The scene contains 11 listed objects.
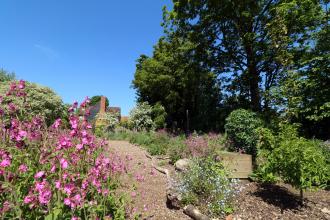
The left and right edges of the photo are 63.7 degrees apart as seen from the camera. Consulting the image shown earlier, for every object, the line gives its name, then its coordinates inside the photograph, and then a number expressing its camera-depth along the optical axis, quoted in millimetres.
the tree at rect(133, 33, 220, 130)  15648
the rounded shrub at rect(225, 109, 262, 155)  7409
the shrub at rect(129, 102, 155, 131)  19422
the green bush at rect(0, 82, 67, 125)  9552
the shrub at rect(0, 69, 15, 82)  15823
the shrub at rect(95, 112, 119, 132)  19609
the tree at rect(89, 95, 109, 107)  38562
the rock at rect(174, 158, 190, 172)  6401
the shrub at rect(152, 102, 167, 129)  19359
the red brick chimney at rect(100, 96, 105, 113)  34819
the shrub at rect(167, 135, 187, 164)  7682
